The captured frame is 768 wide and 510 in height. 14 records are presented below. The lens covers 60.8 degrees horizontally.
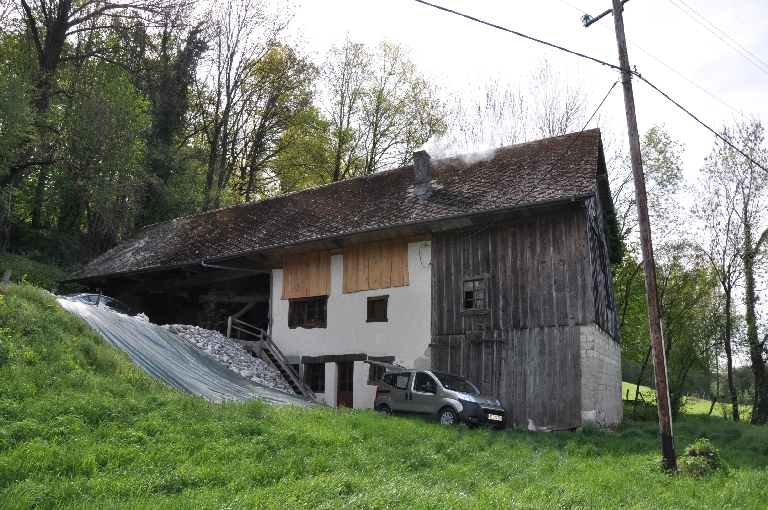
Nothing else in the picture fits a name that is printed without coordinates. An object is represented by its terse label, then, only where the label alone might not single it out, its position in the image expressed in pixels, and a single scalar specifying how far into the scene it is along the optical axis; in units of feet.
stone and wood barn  56.65
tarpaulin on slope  48.21
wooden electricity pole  37.93
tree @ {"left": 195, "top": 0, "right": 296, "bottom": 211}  118.83
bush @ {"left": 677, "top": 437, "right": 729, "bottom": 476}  37.25
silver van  50.88
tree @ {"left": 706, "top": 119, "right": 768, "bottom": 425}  96.78
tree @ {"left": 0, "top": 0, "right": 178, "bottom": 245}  84.48
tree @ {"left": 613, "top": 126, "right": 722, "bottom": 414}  102.68
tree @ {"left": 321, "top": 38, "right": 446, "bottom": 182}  120.88
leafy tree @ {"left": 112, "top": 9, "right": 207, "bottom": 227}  103.55
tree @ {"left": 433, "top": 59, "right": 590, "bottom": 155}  100.78
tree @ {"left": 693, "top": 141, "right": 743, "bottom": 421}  102.17
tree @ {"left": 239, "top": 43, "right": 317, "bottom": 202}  122.93
